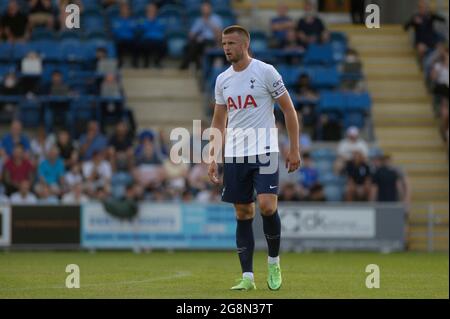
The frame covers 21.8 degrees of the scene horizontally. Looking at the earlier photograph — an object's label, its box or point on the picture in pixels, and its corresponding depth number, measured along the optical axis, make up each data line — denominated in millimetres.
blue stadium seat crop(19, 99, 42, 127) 24016
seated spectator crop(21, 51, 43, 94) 24000
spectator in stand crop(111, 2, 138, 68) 25453
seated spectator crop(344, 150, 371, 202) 22547
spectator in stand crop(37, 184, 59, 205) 21406
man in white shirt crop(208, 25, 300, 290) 11016
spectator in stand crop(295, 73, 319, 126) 24812
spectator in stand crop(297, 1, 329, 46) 26016
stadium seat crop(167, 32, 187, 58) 26109
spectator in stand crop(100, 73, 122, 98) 23709
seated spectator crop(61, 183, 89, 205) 21453
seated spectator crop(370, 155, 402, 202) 22500
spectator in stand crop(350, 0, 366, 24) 28750
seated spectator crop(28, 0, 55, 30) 25594
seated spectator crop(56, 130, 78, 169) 22578
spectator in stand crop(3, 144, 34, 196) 21984
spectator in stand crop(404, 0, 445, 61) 27031
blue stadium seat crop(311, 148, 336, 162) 23906
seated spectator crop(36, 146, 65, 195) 22109
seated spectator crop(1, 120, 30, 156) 22612
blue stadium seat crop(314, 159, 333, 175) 23812
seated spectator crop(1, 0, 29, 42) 25109
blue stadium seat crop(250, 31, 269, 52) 25953
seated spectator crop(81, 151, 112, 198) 21812
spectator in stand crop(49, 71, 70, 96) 23612
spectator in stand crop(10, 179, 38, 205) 21266
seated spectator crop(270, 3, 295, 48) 26062
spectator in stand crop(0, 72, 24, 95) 23875
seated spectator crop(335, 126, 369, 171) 23500
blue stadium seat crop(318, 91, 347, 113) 24953
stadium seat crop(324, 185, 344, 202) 22891
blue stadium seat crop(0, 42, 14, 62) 24417
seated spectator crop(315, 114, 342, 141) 24688
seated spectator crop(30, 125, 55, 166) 22531
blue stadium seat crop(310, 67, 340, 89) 25359
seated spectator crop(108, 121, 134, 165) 22953
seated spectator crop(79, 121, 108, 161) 22844
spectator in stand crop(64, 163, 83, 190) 21875
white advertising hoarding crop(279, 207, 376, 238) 21656
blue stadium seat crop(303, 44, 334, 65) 25734
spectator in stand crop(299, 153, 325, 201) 22188
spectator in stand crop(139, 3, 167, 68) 25469
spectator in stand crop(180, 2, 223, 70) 25516
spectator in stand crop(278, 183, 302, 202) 22000
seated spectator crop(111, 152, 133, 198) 21984
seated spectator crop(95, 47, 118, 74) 24188
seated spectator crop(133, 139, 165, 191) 21984
